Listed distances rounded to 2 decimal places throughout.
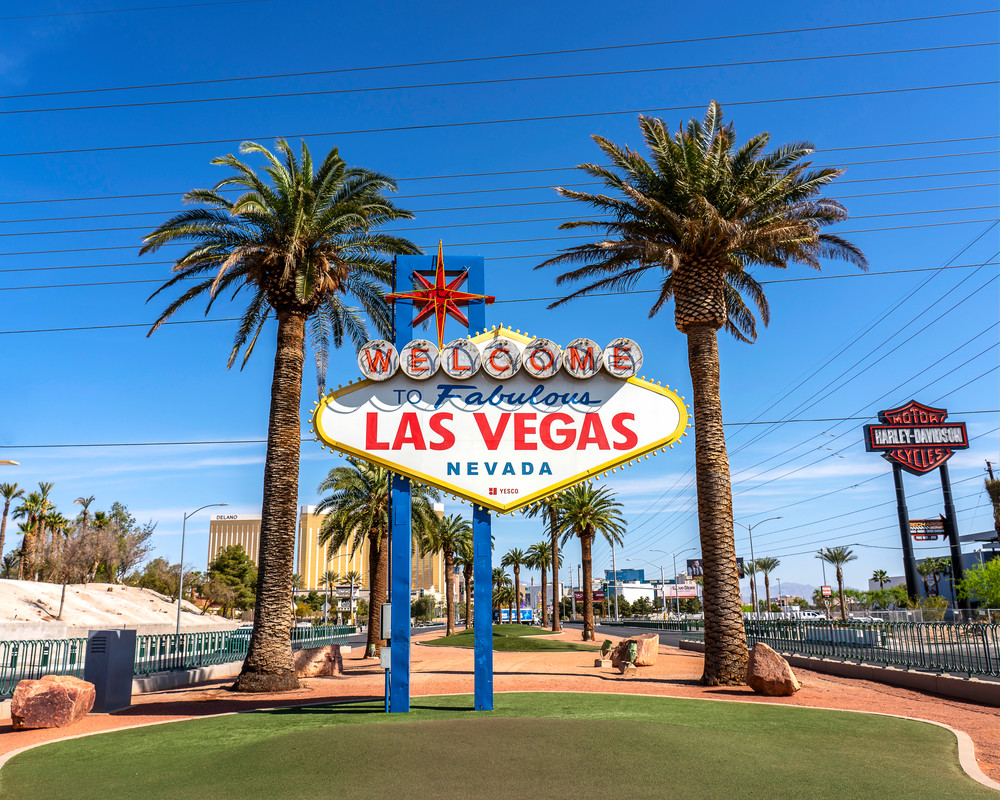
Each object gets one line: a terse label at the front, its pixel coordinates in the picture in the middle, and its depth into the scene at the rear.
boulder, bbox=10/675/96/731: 14.27
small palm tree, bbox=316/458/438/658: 37.94
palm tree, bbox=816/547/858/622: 91.56
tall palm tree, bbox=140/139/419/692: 20.84
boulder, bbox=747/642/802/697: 17.39
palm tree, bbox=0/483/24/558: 73.38
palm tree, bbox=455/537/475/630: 65.07
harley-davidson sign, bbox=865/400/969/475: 62.72
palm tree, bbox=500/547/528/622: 91.81
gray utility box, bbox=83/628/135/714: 16.95
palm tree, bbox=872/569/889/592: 112.94
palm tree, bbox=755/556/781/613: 109.75
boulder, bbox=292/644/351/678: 25.59
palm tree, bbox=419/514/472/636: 59.47
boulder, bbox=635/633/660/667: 26.23
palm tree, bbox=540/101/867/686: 20.56
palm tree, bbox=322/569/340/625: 117.19
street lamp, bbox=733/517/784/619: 86.21
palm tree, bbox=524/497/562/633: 51.84
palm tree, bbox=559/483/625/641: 49.99
